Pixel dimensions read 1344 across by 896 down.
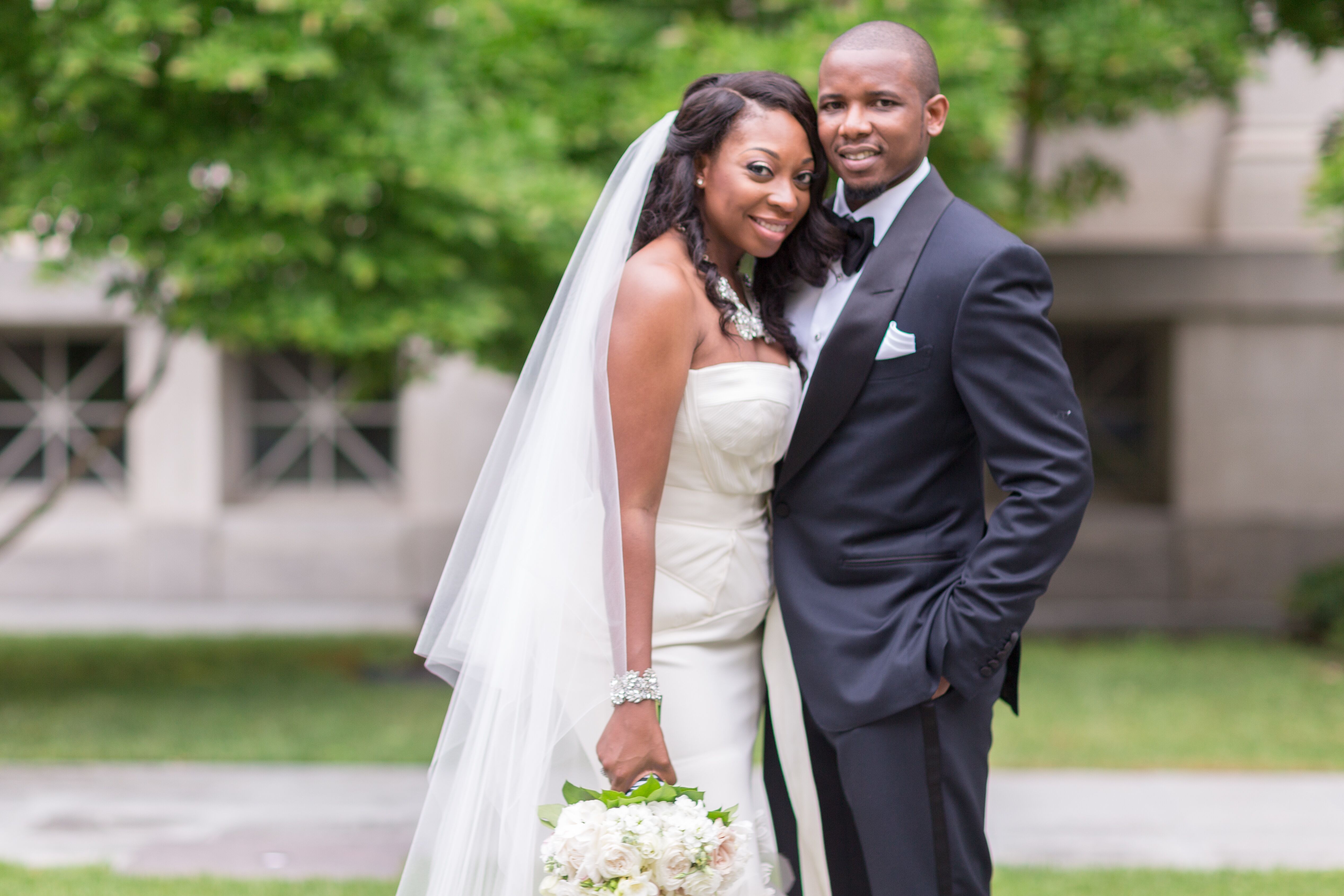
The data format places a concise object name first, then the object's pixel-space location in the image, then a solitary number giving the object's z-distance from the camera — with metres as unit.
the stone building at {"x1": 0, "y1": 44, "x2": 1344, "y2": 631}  12.88
